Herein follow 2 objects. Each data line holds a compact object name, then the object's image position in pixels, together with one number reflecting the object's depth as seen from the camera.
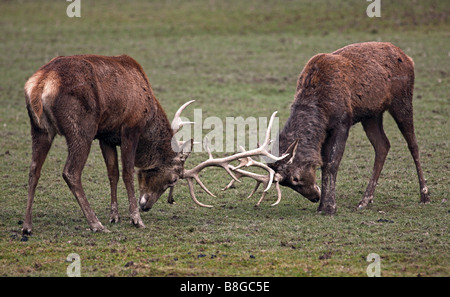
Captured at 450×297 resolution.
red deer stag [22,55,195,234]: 15.43
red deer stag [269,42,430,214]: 17.92
